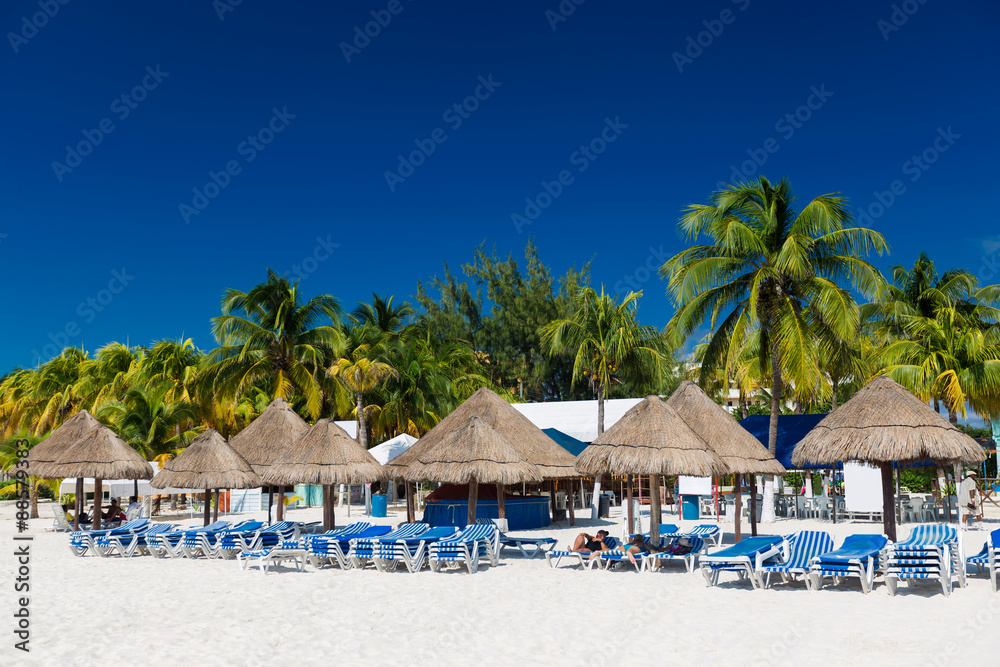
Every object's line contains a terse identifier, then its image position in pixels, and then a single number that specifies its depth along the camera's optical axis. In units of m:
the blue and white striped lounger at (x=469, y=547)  13.53
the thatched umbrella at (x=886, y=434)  14.09
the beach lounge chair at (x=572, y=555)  13.67
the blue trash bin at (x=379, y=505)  27.05
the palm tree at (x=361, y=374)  29.20
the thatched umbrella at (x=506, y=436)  18.20
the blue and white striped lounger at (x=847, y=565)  10.59
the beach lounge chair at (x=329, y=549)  14.12
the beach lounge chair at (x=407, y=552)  13.65
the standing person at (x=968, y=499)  20.27
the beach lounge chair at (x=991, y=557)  10.54
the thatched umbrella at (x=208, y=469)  18.84
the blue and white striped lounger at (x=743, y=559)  11.31
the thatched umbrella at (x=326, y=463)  17.67
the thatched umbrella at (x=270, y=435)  21.41
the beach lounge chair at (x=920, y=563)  10.26
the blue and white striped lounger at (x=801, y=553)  10.94
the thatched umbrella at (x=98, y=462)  20.47
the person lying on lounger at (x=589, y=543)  14.02
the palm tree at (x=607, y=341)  28.91
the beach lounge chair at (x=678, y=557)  13.13
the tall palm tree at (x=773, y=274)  21.62
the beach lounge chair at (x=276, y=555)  13.87
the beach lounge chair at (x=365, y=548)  13.93
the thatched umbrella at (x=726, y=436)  16.09
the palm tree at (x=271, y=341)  27.00
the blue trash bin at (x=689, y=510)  24.52
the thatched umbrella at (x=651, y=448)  13.78
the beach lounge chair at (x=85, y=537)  16.28
